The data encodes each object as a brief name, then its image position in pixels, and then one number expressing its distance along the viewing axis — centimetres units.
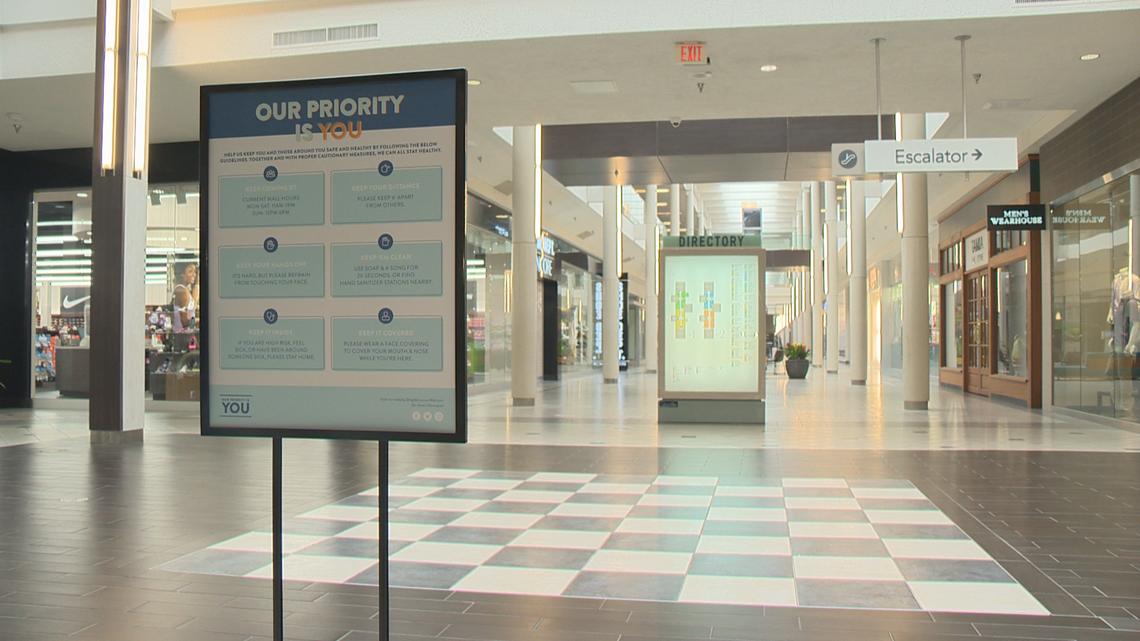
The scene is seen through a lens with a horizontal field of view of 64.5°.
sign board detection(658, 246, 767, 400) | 1184
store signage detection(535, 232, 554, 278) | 2266
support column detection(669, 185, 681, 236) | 3256
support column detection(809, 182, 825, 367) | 3297
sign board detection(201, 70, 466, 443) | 255
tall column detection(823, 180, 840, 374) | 2864
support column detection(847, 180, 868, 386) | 2227
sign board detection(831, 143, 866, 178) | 934
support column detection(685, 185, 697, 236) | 4038
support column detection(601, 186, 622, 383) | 2400
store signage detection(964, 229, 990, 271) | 1664
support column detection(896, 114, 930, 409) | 1369
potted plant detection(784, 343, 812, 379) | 2480
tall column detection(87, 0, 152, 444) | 915
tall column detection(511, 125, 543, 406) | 1416
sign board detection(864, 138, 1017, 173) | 875
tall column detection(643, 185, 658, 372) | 2756
